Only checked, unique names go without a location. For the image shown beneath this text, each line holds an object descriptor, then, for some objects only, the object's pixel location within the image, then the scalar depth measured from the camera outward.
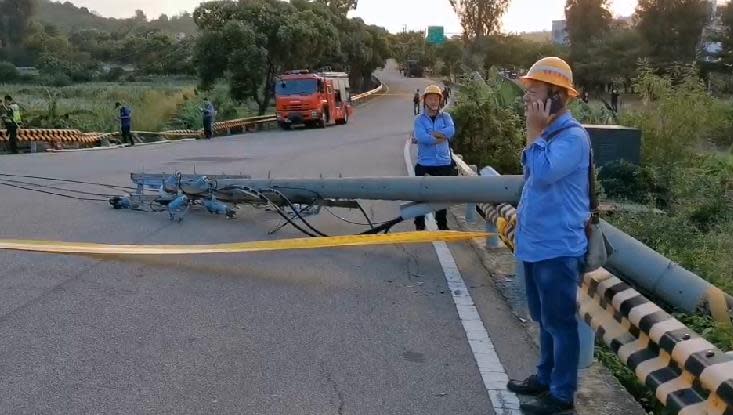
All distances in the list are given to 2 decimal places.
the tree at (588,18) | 72.12
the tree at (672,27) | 59.16
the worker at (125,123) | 25.91
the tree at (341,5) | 58.89
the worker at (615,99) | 34.54
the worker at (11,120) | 21.84
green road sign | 91.56
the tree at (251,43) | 38.34
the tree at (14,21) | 118.31
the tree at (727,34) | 55.09
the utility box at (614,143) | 15.91
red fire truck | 34.94
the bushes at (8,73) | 81.25
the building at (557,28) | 77.20
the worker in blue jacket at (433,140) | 8.57
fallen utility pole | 7.38
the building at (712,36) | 57.53
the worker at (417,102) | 37.74
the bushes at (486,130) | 15.99
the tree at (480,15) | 79.31
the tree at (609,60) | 58.03
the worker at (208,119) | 29.33
